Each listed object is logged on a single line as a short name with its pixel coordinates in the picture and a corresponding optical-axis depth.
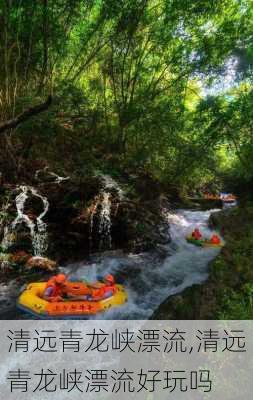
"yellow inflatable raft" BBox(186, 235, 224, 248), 7.77
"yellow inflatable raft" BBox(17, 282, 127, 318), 4.30
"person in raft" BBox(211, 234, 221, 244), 7.84
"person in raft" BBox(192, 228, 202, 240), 8.05
